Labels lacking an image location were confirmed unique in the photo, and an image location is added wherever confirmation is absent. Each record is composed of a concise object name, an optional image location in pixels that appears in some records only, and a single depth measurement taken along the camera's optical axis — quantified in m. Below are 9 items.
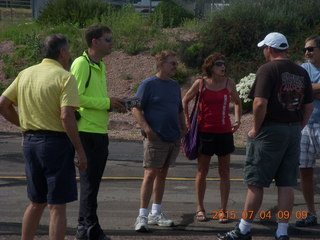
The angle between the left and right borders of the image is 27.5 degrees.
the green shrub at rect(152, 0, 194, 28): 24.28
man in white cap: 6.20
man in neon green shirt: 6.10
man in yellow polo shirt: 5.30
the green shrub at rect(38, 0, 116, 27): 25.14
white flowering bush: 16.45
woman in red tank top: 7.32
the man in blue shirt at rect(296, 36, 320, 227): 7.05
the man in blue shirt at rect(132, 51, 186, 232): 6.89
